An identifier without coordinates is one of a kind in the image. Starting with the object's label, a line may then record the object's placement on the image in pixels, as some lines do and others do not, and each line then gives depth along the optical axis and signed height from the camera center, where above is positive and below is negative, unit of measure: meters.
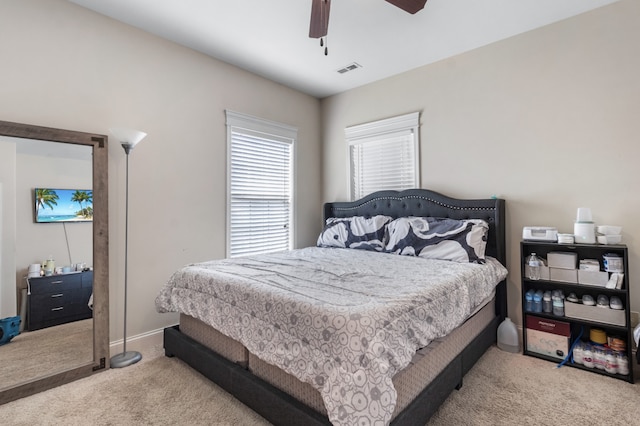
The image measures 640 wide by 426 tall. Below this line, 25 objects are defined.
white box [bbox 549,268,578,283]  2.38 -0.50
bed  1.27 -0.58
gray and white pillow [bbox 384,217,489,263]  2.63 -0.23
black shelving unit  2.16 -0.65
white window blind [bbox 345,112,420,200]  3.62 +0.77
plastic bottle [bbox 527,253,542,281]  2.55 -0.46
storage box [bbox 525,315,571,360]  2.41 -1.01
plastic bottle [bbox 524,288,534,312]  2.58 -0.76
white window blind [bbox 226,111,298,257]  3.52 +0.38
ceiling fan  1.92 +1.34
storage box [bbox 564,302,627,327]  2.20 -0.77
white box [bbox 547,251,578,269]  2.41 -0.38
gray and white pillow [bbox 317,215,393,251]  3.33 -0.21
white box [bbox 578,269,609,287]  2.26 -0.50
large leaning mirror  2.11 -0.30
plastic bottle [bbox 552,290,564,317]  2.45 -0.75
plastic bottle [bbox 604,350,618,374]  2.19 -1.10
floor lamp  2.41 -0.17
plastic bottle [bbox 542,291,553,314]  2.53 -0.76
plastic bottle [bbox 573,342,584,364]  2.32 -1.09
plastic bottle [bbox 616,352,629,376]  2.15 -1.09
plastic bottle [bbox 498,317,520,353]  2.61 -1.08
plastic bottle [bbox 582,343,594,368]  2.28 -1.10
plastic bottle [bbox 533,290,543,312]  2.55 -0.76
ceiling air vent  3.46 +1.73
